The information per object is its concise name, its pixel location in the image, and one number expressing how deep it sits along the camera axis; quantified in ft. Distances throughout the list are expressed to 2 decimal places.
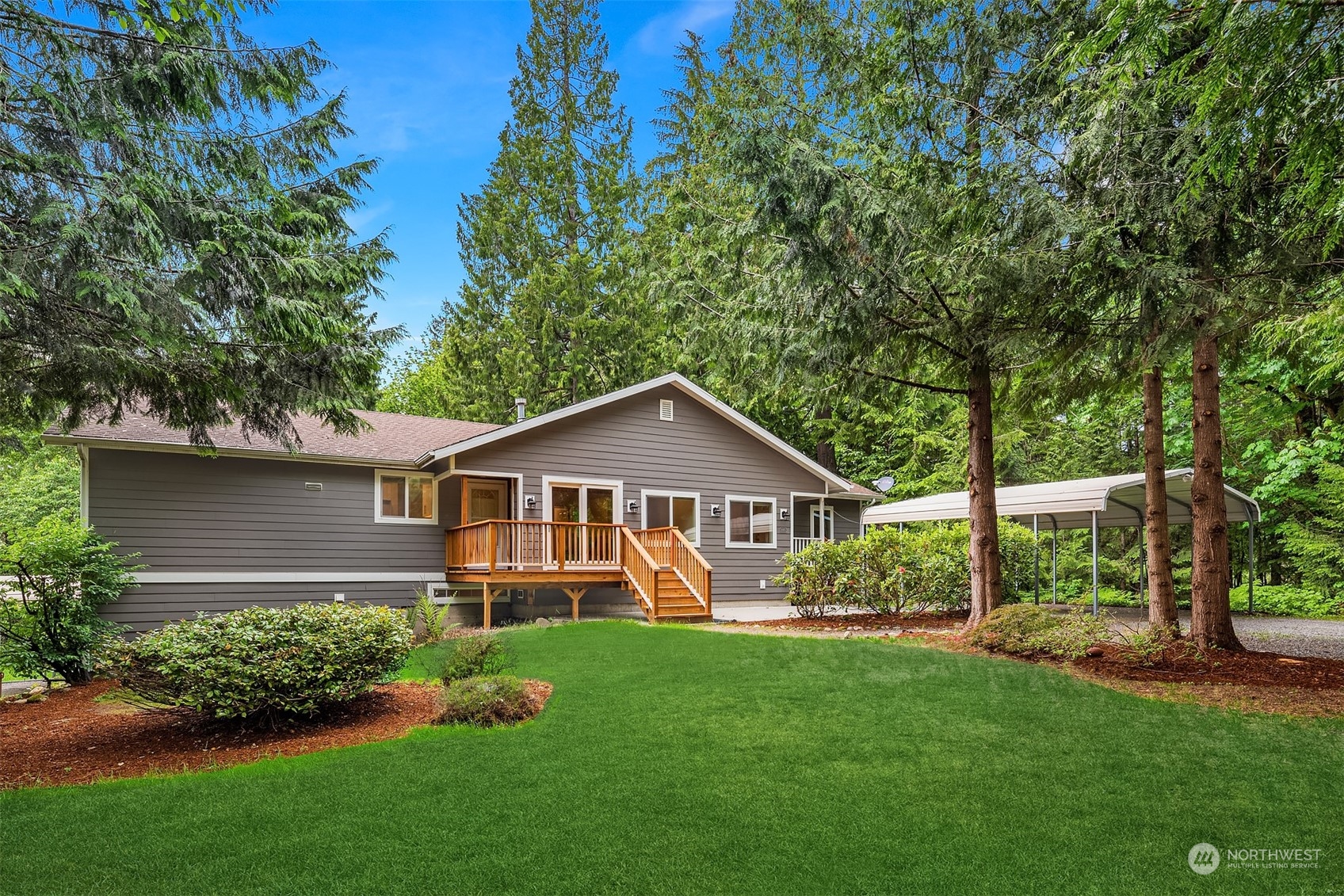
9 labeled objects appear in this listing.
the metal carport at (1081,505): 36.52
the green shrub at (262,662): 17.69
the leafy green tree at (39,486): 87.45
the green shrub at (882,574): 42.52
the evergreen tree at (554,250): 75.66
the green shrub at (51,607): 26.73
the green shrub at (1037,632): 25.90
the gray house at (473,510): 39.73
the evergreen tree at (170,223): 16.65
